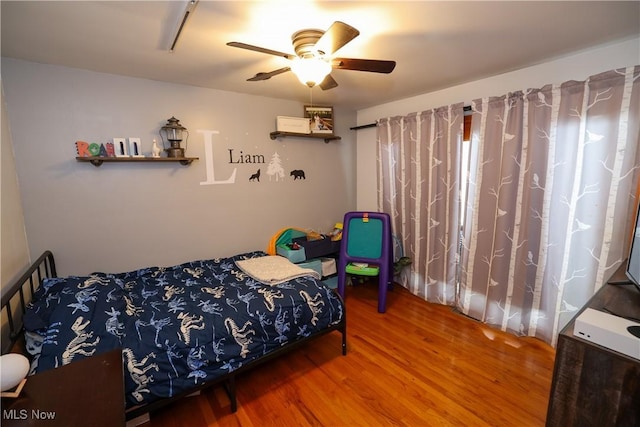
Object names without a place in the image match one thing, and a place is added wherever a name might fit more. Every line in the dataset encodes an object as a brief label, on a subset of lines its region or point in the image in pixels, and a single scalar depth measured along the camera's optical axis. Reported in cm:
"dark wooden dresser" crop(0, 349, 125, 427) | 90
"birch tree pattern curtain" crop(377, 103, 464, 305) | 289
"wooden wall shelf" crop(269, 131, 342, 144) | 321
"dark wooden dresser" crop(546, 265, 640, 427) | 105
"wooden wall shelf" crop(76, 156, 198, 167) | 222
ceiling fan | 156
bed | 145
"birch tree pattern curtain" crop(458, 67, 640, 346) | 193
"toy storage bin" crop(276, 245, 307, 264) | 311
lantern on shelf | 249
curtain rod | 366
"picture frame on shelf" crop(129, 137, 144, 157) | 241
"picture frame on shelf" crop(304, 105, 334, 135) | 343
